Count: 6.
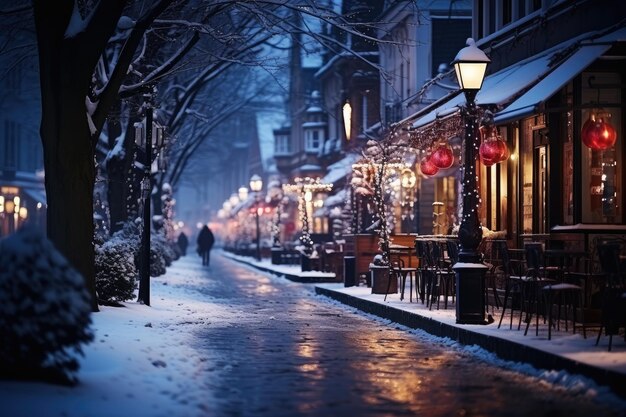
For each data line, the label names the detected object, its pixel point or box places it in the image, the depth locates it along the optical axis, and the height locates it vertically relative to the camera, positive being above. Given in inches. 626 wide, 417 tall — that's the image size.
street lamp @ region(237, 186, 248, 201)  3351.4 +135.5
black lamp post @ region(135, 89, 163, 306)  949.2 +28.0
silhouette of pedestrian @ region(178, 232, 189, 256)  3543.3 +7.4
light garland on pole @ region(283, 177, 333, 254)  1963.7 +92.4
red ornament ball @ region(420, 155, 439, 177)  1042.1 +63.7
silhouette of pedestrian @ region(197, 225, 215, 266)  2573.8 +4.6
